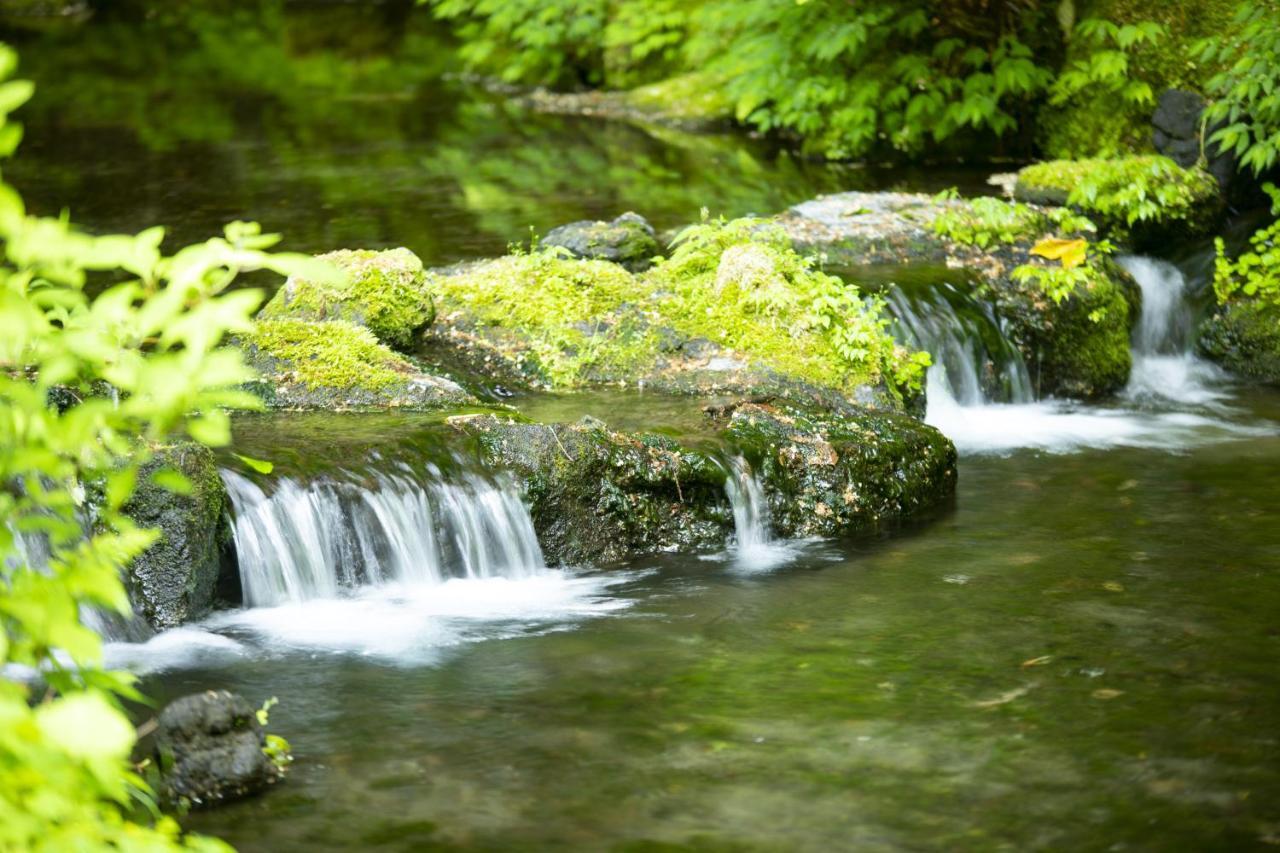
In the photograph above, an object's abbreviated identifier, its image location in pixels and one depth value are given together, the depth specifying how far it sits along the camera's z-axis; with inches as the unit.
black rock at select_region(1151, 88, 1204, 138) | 496.4
